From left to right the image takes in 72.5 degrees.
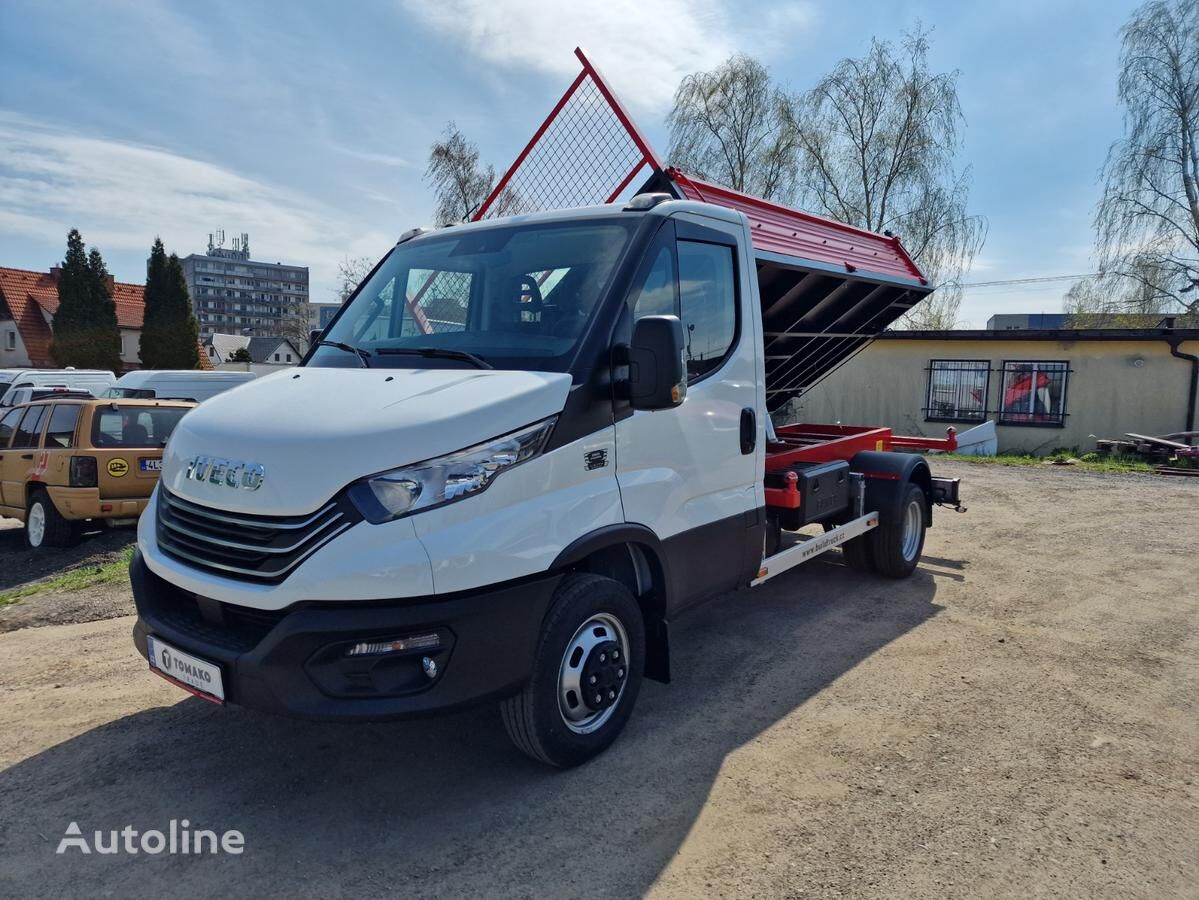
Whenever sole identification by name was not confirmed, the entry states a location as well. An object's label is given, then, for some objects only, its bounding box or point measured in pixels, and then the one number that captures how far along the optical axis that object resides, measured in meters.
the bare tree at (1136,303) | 25.69
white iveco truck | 2.94
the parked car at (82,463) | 8.53
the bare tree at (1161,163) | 24.62
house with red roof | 42.81
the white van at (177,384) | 17.55
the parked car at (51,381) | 18.63
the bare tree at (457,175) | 29.14
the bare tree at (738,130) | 27.28
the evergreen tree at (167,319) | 40.09
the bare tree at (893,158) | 27.17
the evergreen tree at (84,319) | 38.88
